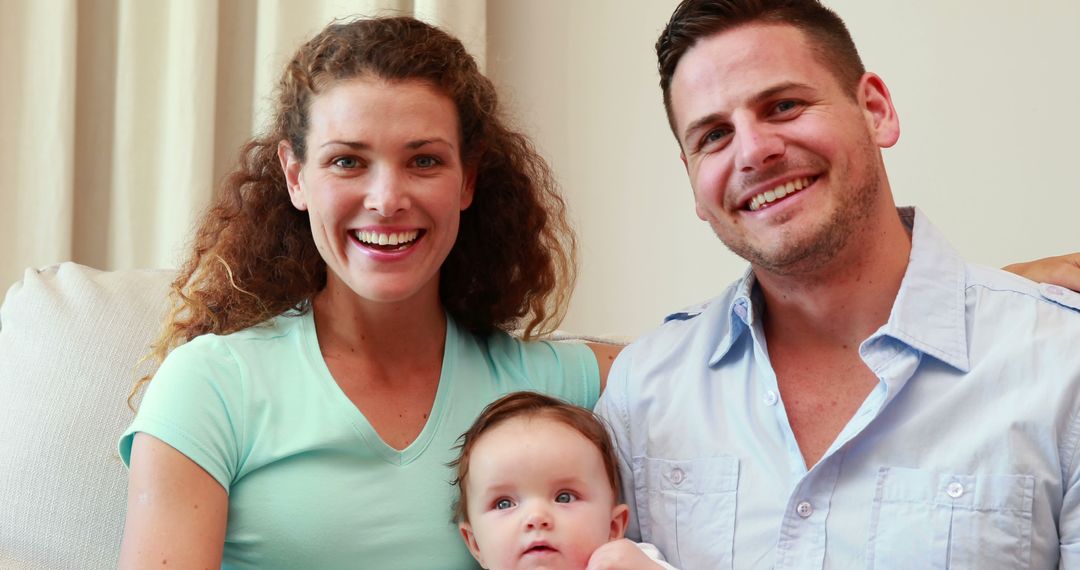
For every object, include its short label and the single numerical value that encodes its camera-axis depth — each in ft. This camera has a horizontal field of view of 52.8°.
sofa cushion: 5.70
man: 4.60
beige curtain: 7.70
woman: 5.18
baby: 5.05
